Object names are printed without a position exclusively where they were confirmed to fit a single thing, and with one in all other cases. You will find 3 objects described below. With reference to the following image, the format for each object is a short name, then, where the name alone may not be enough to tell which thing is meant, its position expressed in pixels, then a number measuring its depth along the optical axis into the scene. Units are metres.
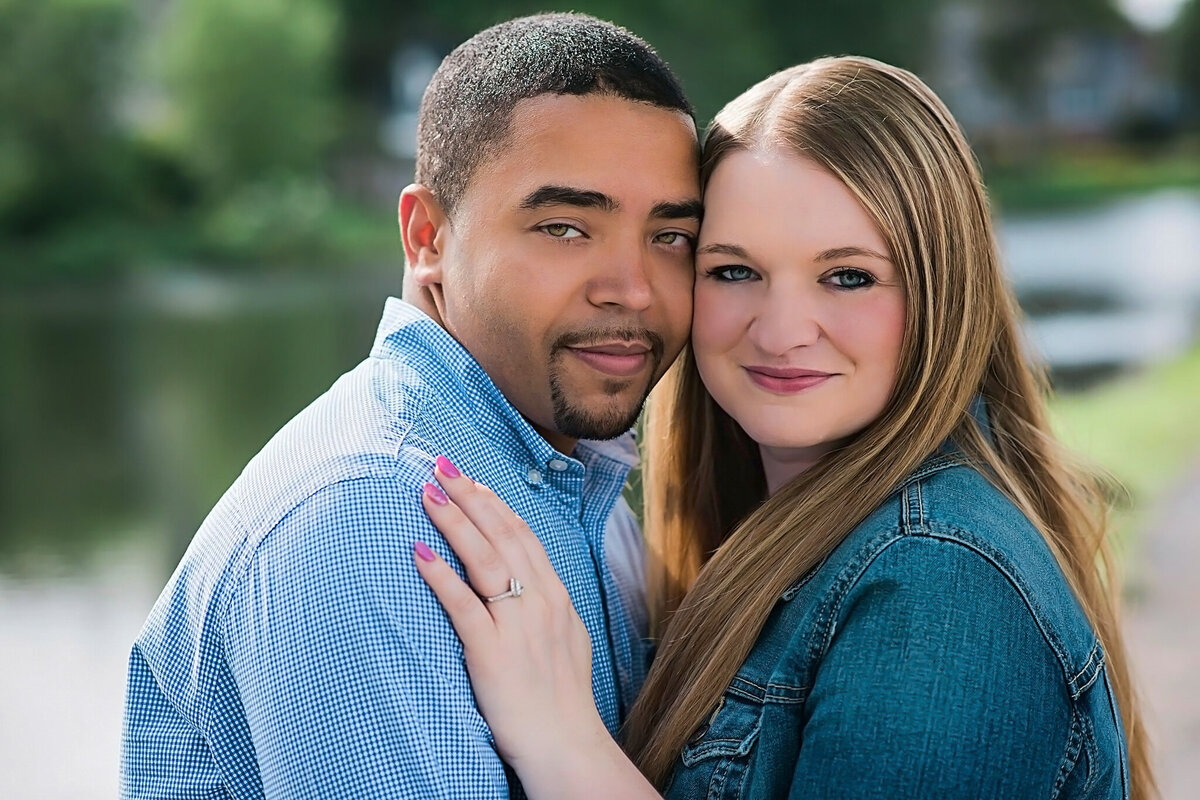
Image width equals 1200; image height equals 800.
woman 1.22
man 1.20
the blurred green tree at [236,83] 23.22
